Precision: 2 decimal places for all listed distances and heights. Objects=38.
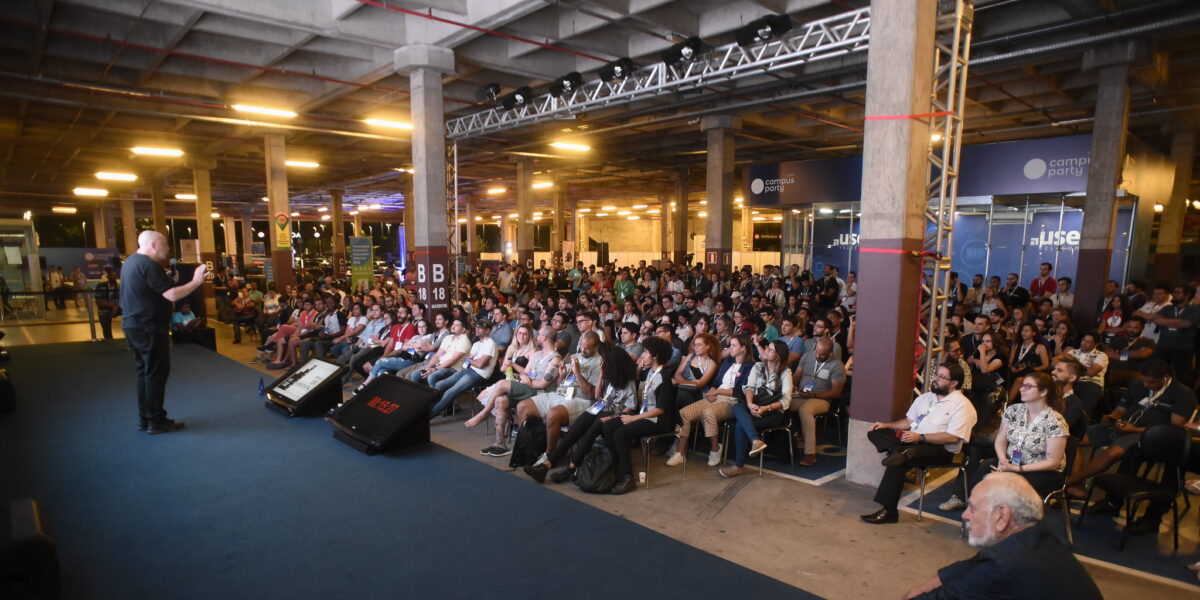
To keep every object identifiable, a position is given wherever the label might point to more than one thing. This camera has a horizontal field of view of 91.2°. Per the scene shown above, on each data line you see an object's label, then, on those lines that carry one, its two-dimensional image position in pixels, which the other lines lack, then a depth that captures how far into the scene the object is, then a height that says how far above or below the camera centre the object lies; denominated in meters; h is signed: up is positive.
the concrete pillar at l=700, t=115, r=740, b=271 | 13.77 +1.31
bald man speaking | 4.46 -0.59
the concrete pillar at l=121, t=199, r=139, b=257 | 28.20 +0.54
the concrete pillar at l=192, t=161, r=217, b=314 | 18.00 +0.80
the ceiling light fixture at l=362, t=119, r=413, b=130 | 11.91 +2.44
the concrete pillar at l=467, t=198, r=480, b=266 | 25.56 +0.64
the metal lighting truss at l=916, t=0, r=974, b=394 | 4.71 +0.55
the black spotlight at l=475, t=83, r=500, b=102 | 11.23 +2.88
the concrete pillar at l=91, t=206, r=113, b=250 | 33.54 +0.56
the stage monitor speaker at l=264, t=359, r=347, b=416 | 5.27 -1.39
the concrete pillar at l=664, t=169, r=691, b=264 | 20.17 +1.08
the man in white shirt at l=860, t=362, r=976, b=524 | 4.09 -1.36
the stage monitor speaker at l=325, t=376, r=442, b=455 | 4.42 -1.39
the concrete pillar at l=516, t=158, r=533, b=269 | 19.41 +1.01
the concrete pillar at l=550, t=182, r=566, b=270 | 25.00 +1.08
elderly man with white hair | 1.91 -1.03
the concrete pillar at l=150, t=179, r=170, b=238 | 21.78 +1.25
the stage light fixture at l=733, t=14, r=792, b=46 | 7.32 +2.72
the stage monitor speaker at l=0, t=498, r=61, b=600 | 2.29 -1.27
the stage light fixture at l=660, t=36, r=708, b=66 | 8.26 +2.74
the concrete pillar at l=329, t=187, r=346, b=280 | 24.66 +0.34
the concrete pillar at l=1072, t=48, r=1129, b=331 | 9.22 +1.25
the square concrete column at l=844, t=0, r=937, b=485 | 4.45 +0.25
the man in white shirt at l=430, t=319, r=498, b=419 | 6.36 -1.42
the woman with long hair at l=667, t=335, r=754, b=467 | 5.15 -1.42
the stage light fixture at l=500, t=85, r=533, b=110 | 10.80 +2.67
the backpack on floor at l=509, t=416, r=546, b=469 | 5.04 -1.72
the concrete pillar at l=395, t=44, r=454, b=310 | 9.66 +1.12
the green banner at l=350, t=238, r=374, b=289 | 15.63 -0.56
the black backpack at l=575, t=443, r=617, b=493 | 4.58 -1.80
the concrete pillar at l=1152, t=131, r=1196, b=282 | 14.16 +0.88
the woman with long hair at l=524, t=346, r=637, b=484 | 4.79 -1.38
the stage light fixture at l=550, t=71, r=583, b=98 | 10.04 +2.71
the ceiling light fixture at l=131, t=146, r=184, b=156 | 13.85 +2.09
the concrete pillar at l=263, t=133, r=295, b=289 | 14.89 +0.88
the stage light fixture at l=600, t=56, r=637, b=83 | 9.20 +2.73
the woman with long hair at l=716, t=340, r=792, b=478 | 4.96 -1.35
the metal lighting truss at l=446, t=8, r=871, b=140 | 6.81 +2.45
